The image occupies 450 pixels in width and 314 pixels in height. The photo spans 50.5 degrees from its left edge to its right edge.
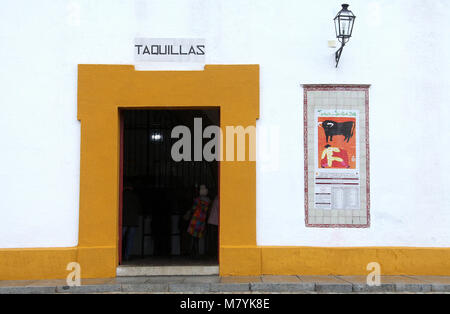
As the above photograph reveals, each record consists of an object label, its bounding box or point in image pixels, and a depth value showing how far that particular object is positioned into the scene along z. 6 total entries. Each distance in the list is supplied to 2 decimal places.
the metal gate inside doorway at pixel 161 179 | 10.97
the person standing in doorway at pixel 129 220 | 9.79
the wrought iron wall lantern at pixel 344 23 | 8.58
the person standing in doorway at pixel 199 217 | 10.40
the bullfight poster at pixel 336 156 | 8.84
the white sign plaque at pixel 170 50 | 8.92
